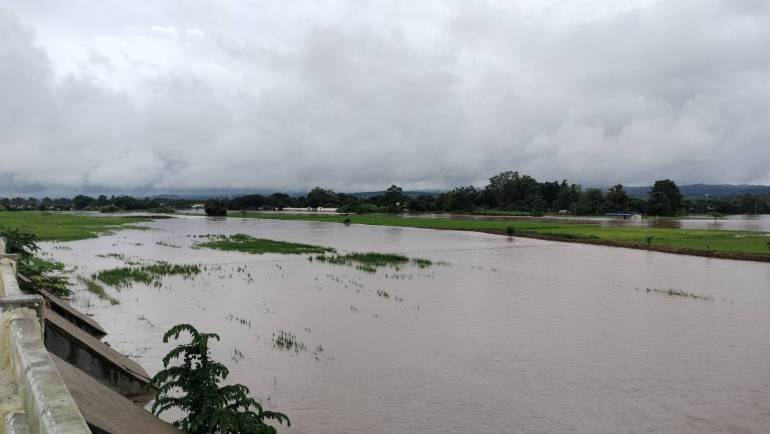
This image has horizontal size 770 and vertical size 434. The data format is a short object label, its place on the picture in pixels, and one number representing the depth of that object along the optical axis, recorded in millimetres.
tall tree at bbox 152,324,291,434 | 6815
